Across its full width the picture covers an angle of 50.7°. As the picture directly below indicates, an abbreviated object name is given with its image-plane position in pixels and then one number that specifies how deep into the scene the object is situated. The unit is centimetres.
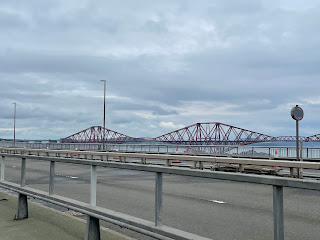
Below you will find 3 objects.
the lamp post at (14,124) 7275
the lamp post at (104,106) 4527
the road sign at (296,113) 1675
